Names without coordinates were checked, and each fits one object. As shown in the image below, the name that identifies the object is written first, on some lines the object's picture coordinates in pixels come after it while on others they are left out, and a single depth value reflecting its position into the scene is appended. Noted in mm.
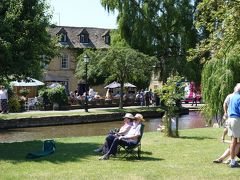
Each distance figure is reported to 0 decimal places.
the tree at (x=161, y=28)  40250
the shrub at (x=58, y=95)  35097
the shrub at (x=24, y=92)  40062
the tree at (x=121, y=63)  37031
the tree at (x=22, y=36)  14195
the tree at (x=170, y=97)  16859
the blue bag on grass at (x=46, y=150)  12122
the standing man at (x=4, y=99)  30250
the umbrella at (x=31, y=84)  35950
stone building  57562
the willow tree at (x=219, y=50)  12078
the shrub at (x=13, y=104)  33125
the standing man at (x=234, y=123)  10281
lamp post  33366
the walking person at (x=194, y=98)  46719
